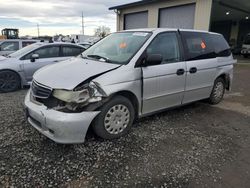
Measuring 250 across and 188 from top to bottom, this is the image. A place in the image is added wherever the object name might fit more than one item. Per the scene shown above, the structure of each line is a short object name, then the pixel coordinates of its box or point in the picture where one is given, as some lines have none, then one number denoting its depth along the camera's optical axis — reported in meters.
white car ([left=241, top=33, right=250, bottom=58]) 19.48
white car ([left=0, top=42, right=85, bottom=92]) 6.21
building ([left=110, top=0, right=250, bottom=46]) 12.28
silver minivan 2.89
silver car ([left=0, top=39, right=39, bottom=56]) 9.54
